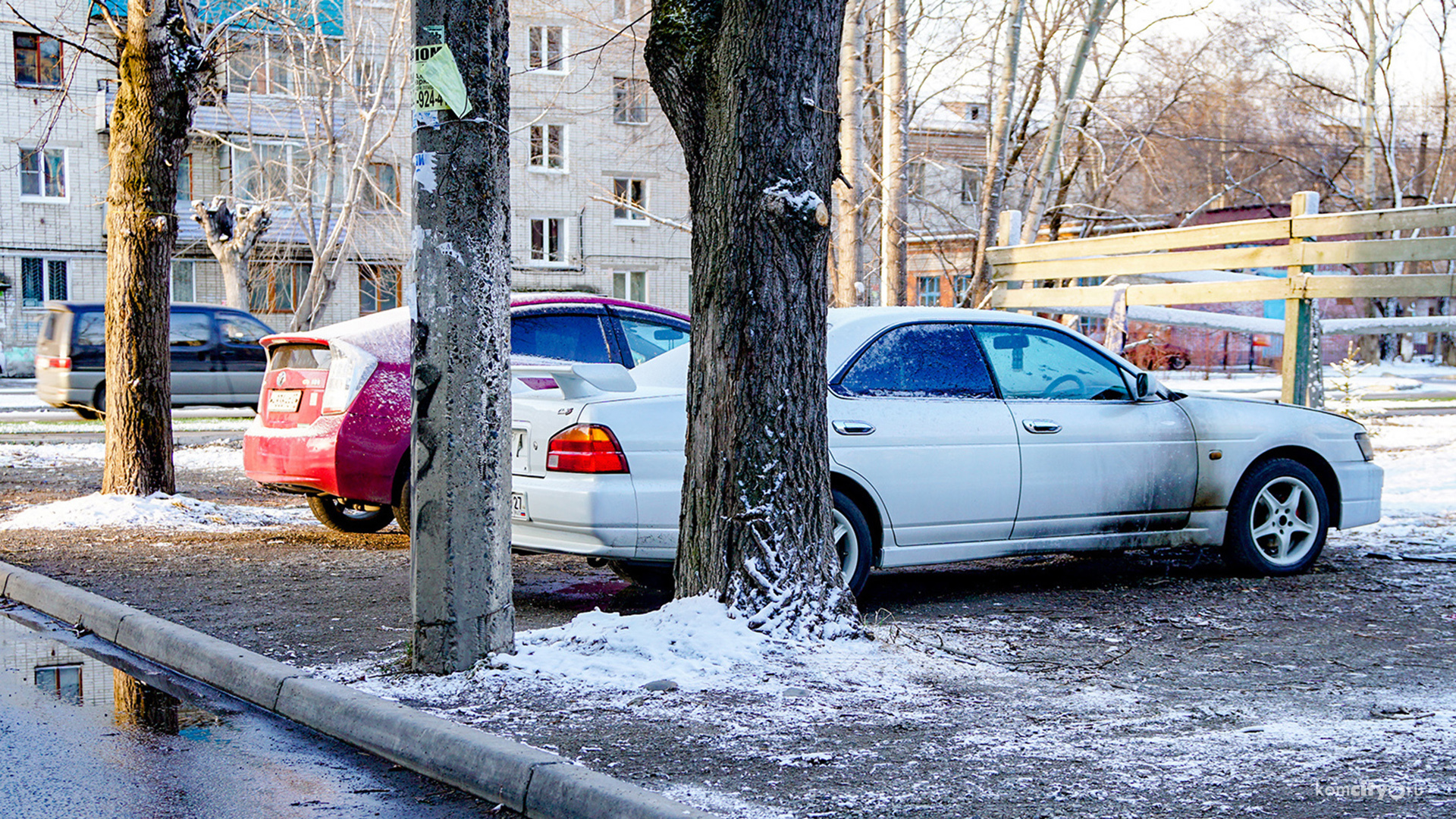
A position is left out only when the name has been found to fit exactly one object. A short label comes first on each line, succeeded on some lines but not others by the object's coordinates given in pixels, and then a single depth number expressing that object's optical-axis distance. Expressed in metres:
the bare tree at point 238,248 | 33.00
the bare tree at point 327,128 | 28.34
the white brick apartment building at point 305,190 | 37.91
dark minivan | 21.06
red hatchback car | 8.75
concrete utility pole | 5.46
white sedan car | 6.82
